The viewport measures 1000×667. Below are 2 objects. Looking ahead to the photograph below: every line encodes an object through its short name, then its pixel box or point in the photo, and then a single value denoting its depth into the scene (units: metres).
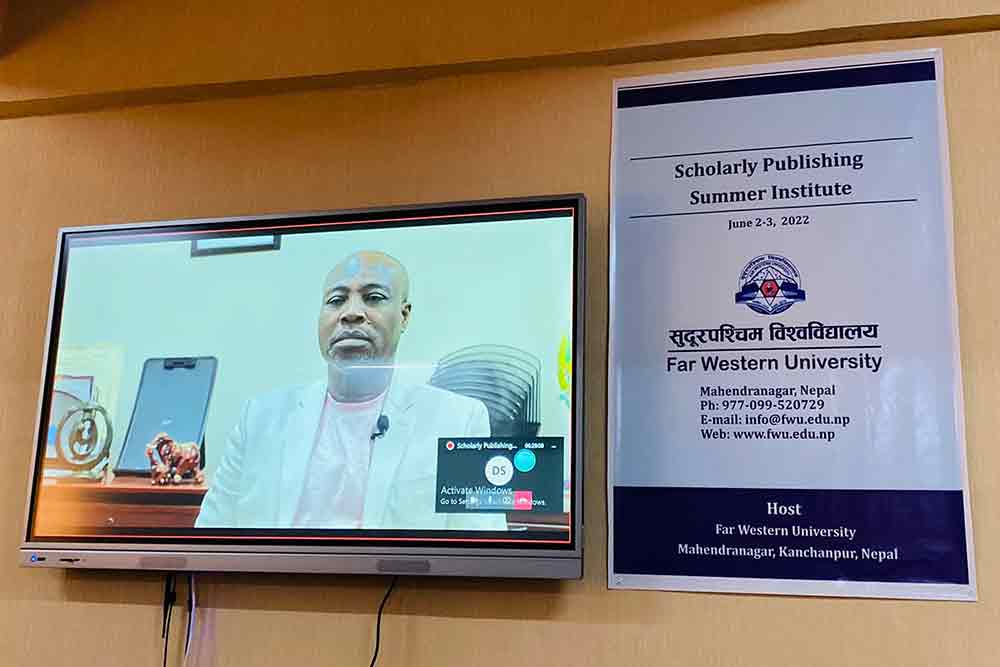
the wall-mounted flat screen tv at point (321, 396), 1.96
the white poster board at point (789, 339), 1.87
